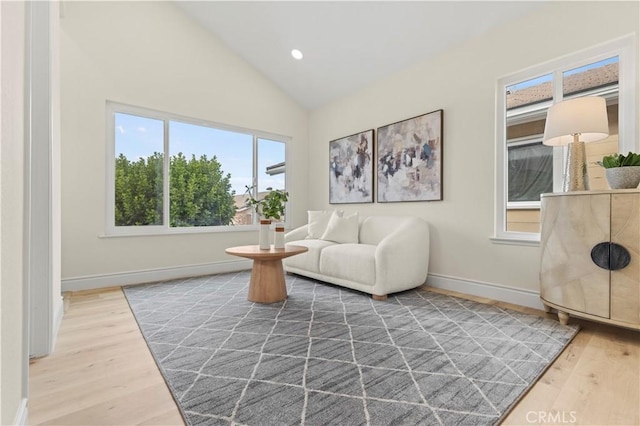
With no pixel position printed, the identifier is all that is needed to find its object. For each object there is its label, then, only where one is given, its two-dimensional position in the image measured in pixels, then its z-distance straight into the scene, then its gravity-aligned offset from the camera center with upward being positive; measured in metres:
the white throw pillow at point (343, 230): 3.73 -0.22
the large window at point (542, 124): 2.27 +0.76
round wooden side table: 2.76 -0.61
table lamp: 2.06 +0.57
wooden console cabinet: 1.85 -0.29
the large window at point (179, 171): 3.55 +0.55
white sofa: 2.87 -0.48
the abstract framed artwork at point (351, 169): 4.17 +0.63
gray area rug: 1.26 -0.82
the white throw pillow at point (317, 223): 4.10 -0.15
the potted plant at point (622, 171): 1.92 +0.26
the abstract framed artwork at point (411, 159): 3.38 +0.63
